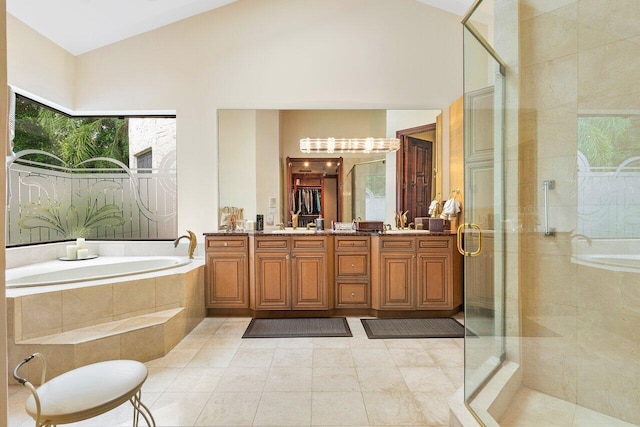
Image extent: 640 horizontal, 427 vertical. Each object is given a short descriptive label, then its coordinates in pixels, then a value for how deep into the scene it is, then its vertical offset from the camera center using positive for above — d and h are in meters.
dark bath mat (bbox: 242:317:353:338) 2.94 -1.21
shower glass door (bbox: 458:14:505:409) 2.13 +0.04
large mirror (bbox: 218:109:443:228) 3.80 +0.68
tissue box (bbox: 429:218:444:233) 3.47 -0.19
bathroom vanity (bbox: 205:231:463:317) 3.36 -0.71
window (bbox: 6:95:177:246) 3.72 +0.43
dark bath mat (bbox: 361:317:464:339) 2.93 -1.21
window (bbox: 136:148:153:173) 3.90 +0.66
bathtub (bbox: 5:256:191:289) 2.58 -0.56
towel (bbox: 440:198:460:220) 3.51 +0.01
